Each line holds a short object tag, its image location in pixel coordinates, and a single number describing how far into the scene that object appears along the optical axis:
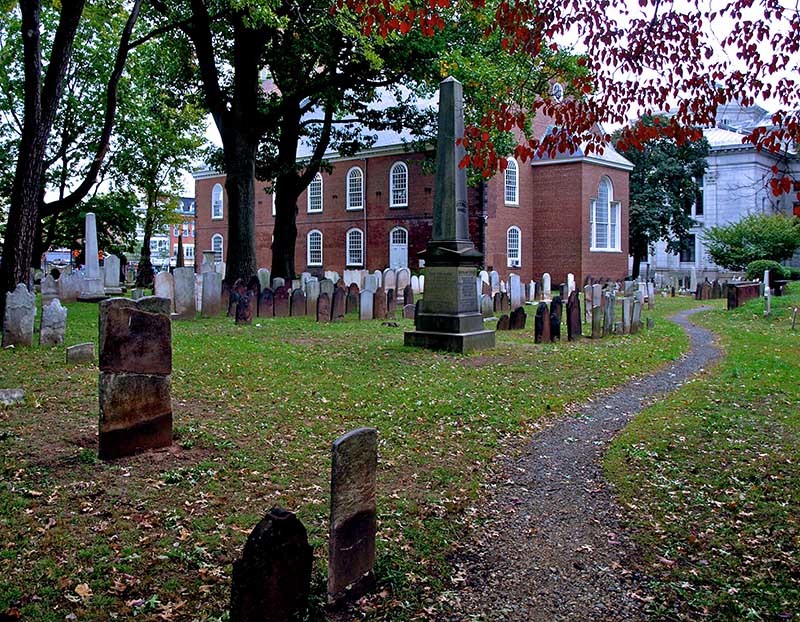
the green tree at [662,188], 46.66
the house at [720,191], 57.28
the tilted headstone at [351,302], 19.94
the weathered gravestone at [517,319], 17.22
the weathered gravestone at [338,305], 18.31
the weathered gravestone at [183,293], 17.27
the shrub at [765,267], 31.56
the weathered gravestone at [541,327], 14.55
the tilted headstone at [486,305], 19.11
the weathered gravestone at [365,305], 18.95
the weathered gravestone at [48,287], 19.91
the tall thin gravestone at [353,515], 4.04
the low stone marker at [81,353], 10.41
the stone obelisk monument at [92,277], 22.11
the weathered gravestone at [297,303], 19.36
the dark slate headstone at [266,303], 18.88
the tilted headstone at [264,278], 22.94
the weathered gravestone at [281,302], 19.22
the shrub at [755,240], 37.06
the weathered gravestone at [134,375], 6.17
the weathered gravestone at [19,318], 11.70
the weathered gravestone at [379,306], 19.36
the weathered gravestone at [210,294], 18.08
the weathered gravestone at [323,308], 18.06
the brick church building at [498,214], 38.69
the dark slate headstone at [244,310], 16.62
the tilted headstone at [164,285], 17.12
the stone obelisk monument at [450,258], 13.12
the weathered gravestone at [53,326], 12.09
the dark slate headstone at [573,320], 14.95
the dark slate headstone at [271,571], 3.55
